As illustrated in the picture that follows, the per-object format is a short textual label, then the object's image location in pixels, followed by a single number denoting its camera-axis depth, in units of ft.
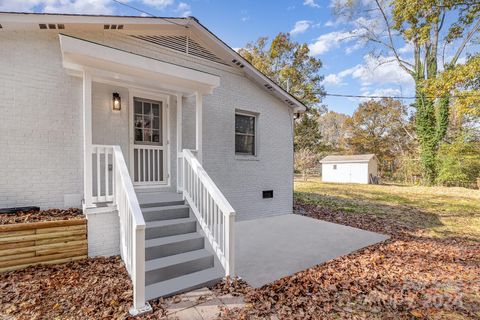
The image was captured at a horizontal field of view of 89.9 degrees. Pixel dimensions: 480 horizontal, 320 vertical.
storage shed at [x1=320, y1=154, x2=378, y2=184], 79.66
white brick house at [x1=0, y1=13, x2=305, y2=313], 11.71
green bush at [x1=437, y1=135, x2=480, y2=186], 58.29
